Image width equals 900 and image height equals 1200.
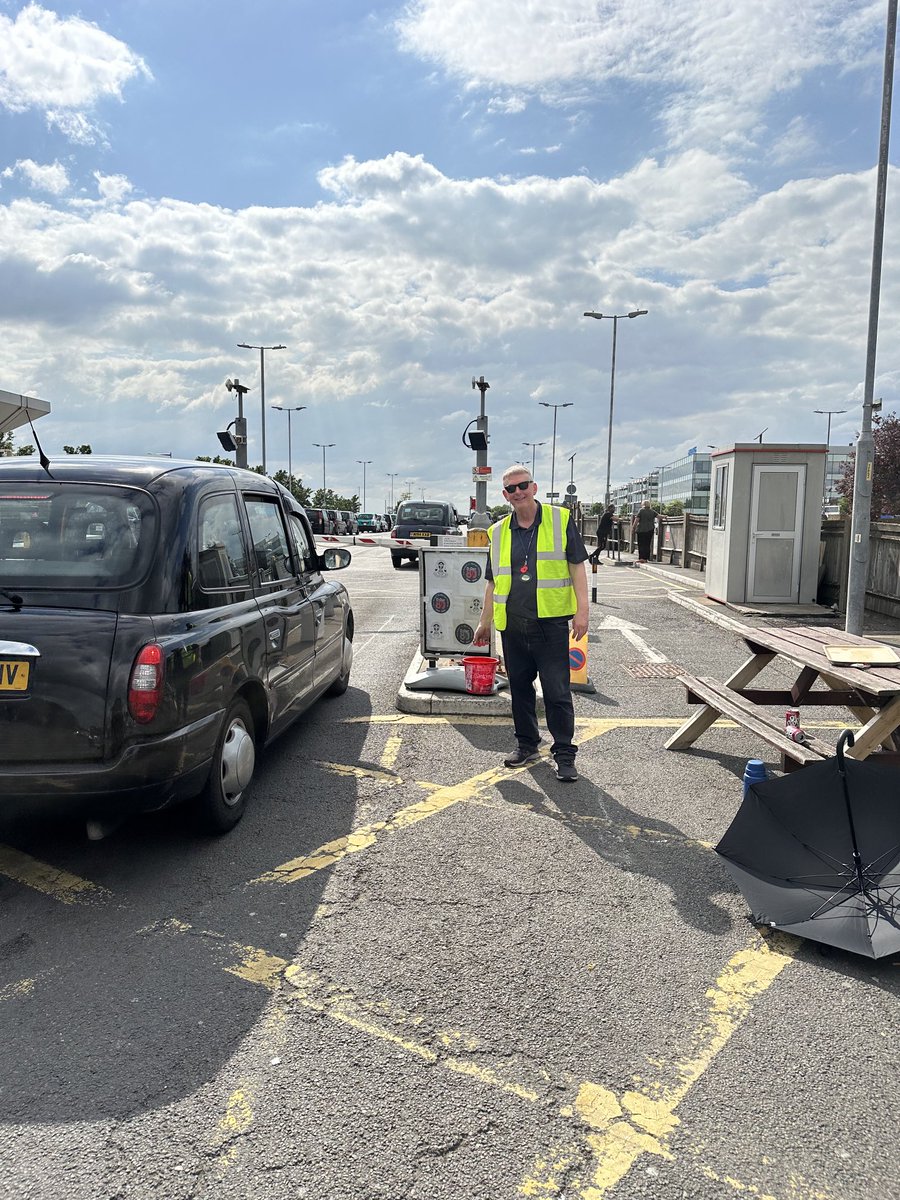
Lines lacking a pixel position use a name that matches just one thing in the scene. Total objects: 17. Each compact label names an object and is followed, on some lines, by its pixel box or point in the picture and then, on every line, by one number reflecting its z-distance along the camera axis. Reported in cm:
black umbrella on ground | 327
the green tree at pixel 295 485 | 7520
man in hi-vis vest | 530
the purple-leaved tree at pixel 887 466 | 4234
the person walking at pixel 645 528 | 2541
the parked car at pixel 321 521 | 4611
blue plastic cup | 429
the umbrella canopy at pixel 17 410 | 1221
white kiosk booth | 1291
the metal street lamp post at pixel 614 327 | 3974
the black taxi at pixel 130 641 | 347
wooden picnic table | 432
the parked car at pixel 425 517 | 2536
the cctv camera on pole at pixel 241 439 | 2517
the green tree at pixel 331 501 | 10762
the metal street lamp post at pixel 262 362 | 4019
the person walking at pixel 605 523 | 2187
